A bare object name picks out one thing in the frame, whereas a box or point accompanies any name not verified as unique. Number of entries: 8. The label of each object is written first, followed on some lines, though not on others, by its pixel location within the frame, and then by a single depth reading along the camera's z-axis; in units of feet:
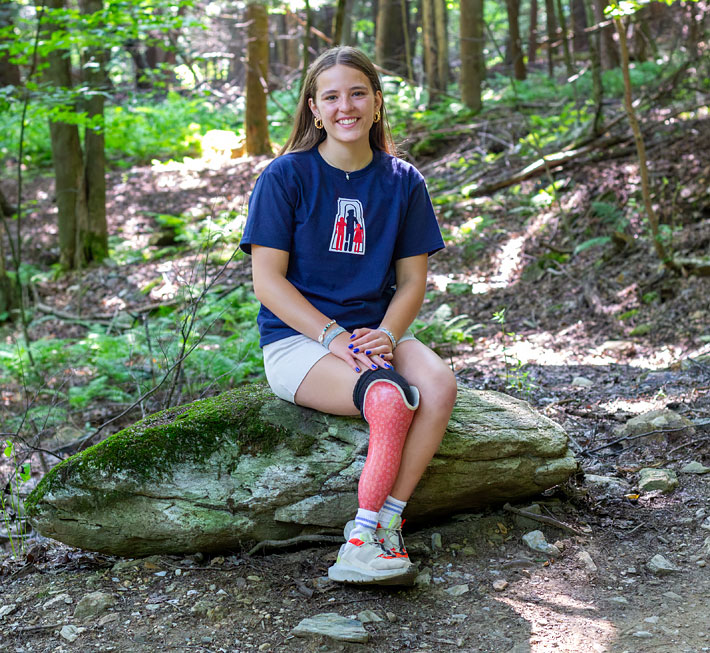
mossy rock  9.84
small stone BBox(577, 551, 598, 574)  9.51
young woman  9.34
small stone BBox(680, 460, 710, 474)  12.00
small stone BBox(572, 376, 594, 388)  16.79
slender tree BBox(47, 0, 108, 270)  34.35
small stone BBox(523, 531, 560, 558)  9.86
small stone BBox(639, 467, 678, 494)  11.60
